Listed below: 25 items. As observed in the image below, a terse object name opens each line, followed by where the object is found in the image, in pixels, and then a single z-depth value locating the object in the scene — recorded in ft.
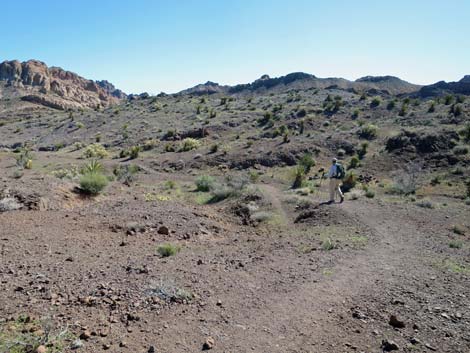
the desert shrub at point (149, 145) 102.00
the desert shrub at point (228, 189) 48.44
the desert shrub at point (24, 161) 76.25
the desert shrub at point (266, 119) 116.19
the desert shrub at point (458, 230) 33.92
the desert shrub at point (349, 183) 57.16
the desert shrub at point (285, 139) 92.17
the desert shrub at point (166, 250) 25.72
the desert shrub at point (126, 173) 61.82
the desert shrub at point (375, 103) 124.06
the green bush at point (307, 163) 74.17
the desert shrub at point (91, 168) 57.28
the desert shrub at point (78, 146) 113.09
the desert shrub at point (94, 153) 96.22
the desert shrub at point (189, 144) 95.50
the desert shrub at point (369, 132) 90.79
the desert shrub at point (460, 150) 69.04
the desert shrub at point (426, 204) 42.86
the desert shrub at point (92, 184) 43.32
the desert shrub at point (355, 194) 47.32
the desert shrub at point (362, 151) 80.29
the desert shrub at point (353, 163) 73.97
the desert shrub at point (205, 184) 57.21
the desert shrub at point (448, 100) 110.22
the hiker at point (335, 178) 43.86
